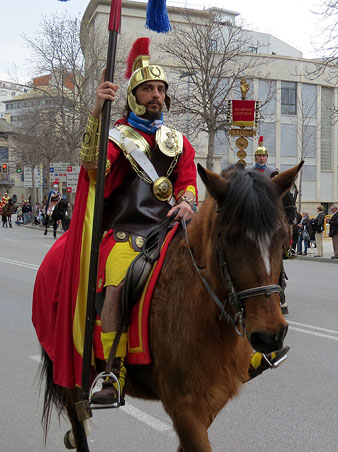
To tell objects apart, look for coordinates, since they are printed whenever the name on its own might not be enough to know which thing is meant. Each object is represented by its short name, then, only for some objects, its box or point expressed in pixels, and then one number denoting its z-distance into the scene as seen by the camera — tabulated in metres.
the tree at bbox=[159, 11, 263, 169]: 27.36
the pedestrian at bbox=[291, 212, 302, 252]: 13.60
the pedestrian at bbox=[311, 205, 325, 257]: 20.19
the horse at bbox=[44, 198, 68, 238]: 26.91
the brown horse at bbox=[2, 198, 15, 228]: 42.56
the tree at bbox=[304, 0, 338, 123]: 17.25
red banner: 17.18
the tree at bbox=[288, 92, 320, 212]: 49.94
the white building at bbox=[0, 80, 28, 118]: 129.80
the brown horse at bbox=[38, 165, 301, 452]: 2.36
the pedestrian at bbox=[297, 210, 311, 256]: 21.09
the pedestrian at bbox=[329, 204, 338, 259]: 18.91
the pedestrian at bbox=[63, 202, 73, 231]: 29.00
